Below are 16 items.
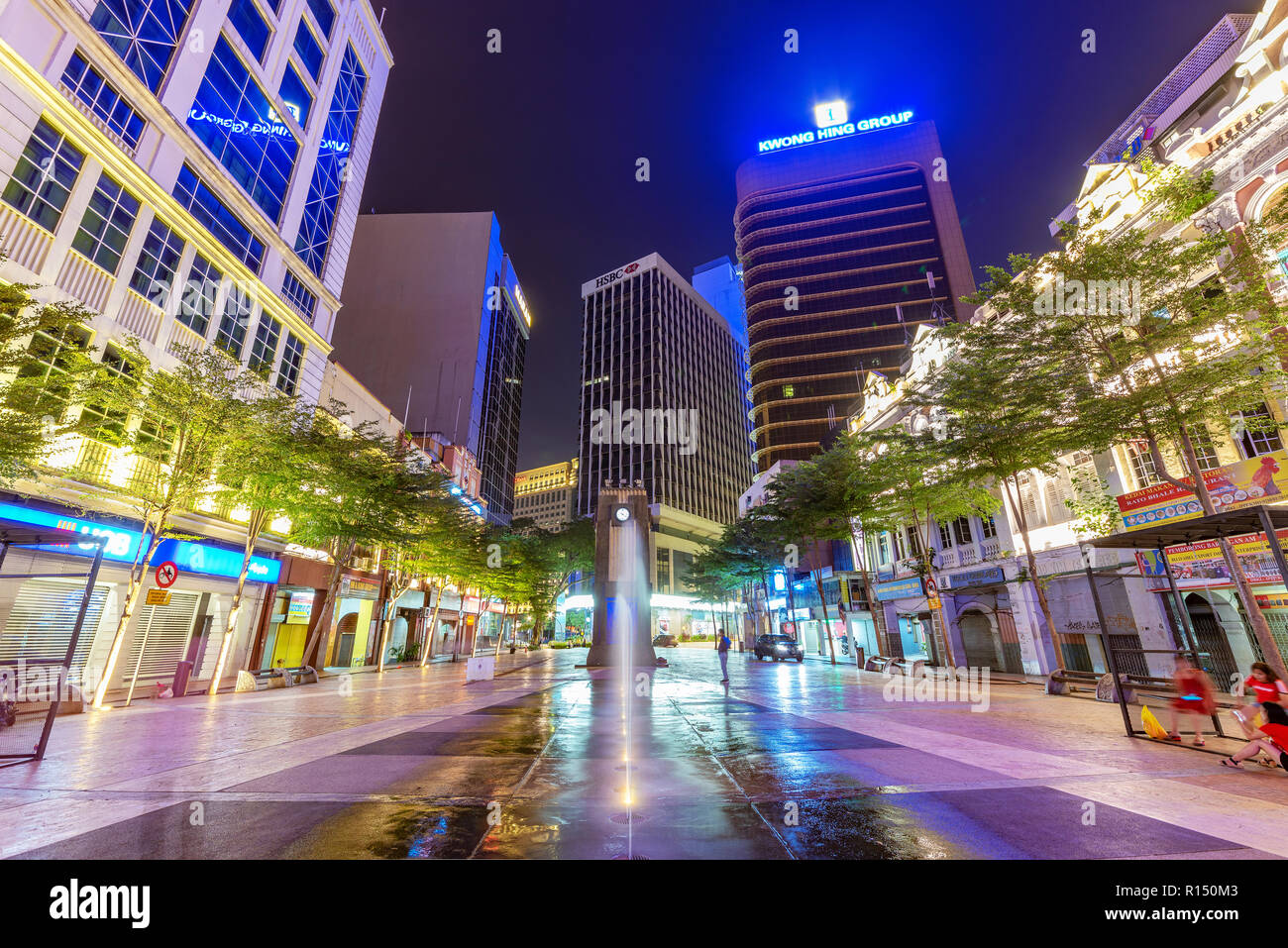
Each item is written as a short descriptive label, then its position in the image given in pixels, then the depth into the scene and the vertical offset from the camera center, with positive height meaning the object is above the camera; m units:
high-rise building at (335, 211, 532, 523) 60.84 +38.31
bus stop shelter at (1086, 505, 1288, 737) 7.58 +1.67
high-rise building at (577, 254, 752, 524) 100.12 +48.39
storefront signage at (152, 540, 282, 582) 18.58 +2.99
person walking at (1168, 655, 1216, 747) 8.02 -0.97
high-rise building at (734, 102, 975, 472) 75.38 +54.25
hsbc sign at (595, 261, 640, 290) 115.12 +78.21
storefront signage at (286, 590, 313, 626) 25.23 +1.46
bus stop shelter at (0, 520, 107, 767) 7.37 -0.98
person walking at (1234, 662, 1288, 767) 6.52 -0.81
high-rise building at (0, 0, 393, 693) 14.22 +14.16
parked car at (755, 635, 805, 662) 32.94 -0.86
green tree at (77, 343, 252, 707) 13.84 +5.98
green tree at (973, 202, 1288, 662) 10.78 +6.53
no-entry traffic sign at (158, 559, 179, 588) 13.16 +1.65
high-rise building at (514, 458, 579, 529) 167.75 +46.03
